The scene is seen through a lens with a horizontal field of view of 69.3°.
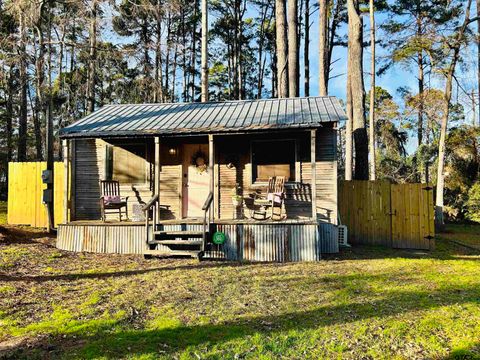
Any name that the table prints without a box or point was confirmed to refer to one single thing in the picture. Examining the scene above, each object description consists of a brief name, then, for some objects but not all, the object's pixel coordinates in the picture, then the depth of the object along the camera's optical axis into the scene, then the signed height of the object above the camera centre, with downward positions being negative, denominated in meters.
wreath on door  9.21 +0.59
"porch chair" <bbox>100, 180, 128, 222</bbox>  8.48 -0.35
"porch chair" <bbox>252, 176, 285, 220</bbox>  8.16 -0.41
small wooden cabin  7.37 +0.11
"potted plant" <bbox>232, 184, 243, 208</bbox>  8.70 -0.35
